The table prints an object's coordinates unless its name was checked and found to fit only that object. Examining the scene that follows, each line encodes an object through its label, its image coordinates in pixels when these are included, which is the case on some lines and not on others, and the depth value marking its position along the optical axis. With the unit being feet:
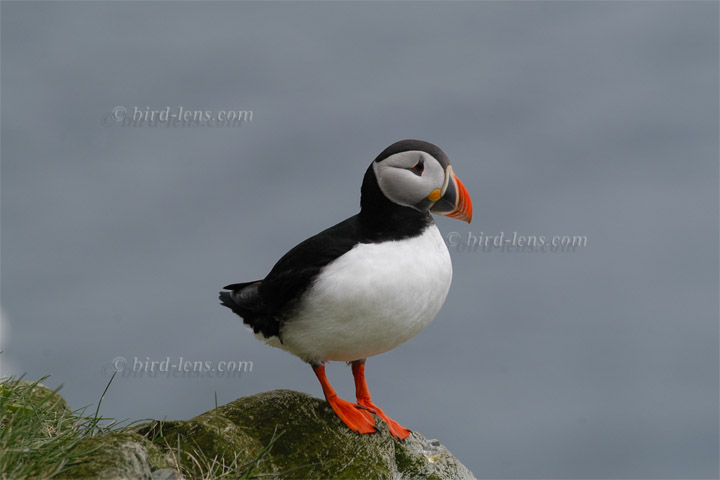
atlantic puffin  39.75
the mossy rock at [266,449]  33.37
